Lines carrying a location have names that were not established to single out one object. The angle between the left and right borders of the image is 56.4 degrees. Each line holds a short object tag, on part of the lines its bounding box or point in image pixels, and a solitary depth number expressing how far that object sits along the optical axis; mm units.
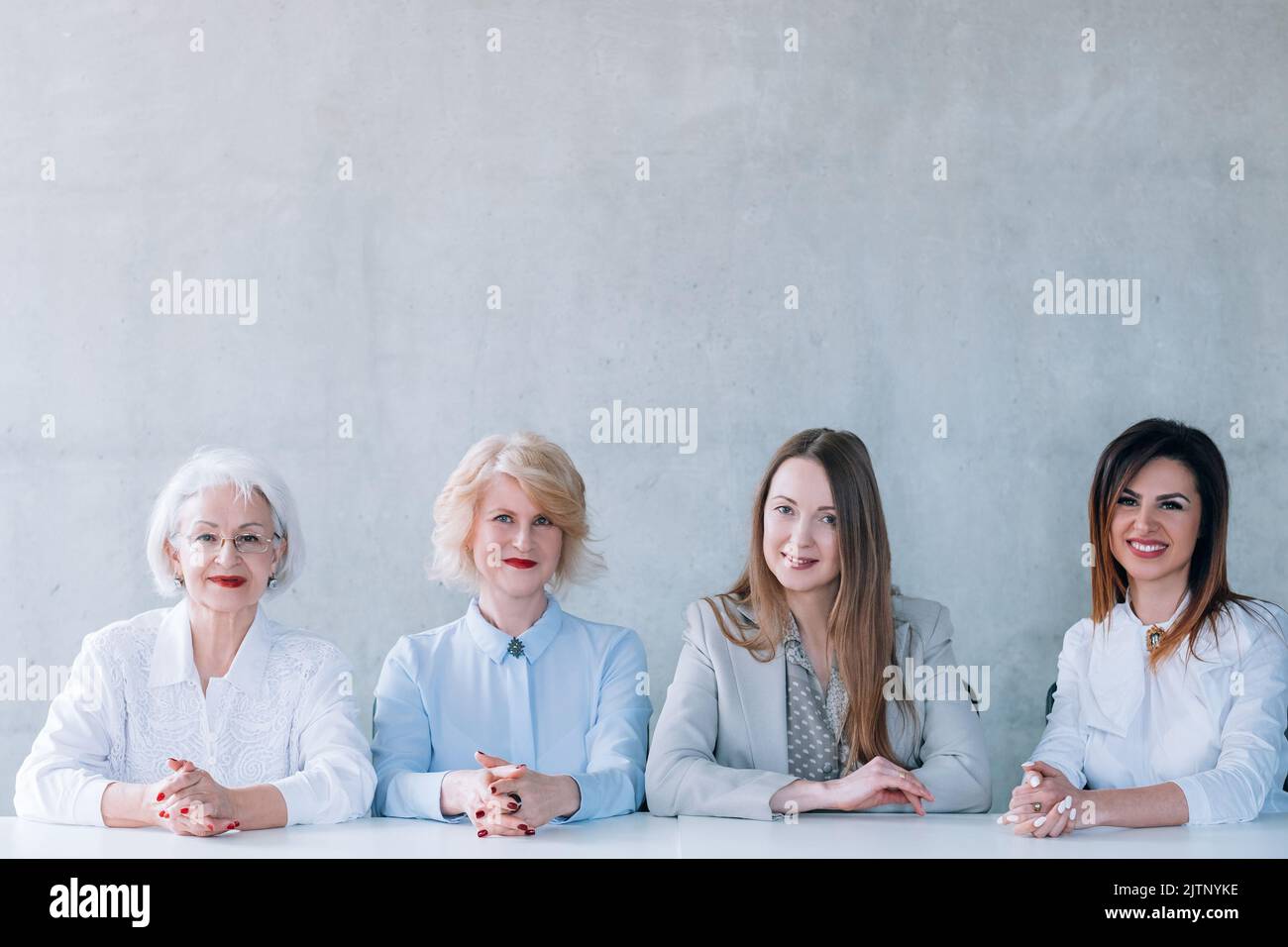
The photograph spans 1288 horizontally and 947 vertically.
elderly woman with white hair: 2379
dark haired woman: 2549
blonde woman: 2730
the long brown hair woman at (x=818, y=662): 2617
